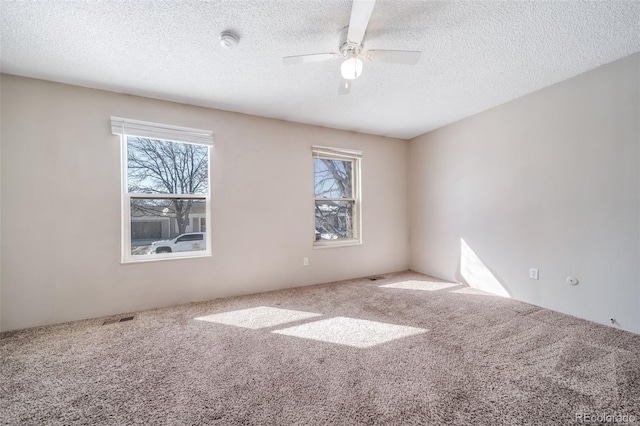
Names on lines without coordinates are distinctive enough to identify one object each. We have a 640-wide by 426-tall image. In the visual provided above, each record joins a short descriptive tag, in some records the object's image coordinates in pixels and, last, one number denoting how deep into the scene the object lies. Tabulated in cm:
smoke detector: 186
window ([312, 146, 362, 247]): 391
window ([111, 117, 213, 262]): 279
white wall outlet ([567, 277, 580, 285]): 252
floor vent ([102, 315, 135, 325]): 250
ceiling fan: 175
